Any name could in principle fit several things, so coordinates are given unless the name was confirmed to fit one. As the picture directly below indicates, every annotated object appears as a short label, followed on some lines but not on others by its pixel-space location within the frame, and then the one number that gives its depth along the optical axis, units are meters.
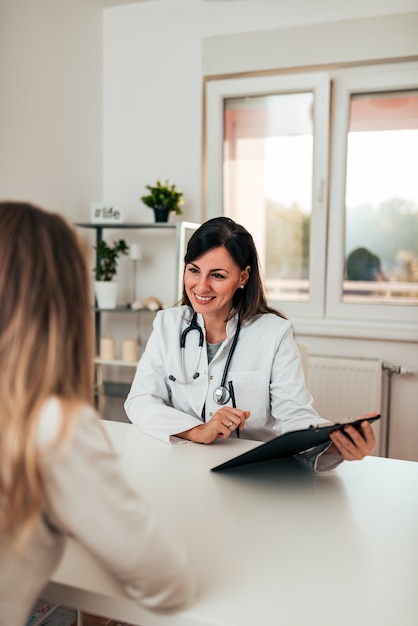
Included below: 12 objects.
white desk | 0.76
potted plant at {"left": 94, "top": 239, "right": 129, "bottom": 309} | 3.04
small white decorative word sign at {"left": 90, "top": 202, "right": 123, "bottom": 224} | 3.05
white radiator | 2.81
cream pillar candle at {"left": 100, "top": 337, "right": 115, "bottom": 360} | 3.09
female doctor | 1.69
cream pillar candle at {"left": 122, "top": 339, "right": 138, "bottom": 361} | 3.05
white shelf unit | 2.93
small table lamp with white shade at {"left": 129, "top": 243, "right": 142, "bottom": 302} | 3.09
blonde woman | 0.60
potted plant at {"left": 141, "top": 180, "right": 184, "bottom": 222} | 3.01
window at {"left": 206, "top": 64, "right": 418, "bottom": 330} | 2.93
